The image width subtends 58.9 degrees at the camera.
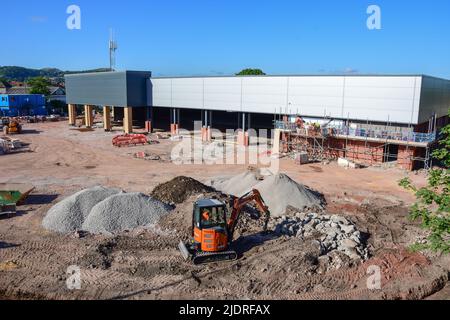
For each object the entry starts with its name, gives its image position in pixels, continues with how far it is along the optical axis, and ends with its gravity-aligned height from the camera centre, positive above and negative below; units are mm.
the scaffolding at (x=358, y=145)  27844 -3407
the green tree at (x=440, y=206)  9891 -2612
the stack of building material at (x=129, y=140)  38656 -4308
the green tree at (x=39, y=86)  85369 +1764
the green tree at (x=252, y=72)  73150 +4940
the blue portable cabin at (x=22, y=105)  64500 -1880
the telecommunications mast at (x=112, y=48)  60172 +7113
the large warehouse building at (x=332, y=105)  28297 -530
